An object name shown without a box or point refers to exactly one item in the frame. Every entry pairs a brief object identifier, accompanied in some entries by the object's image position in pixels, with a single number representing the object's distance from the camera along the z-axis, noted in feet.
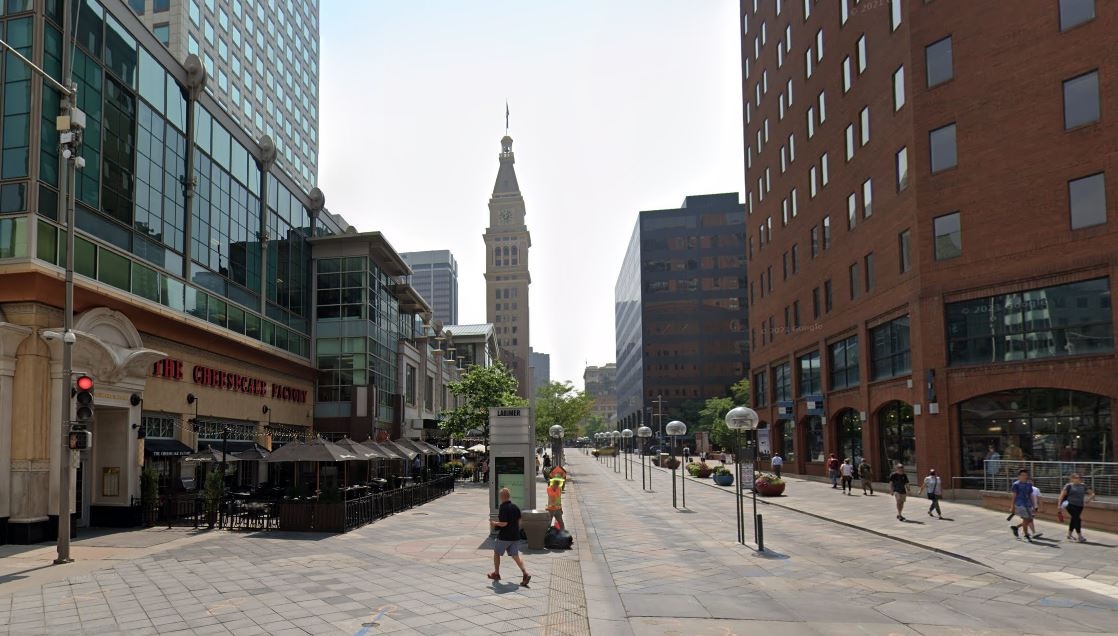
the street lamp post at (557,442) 175.79
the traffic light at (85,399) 54.90
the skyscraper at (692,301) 431.43
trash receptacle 61.21
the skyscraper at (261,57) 188.75
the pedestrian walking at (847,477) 123.44
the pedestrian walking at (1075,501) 64.23
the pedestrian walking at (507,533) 45.80
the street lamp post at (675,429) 118.73
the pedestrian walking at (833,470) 136.26
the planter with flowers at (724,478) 148.88
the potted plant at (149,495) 76.23
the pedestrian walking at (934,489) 83.13
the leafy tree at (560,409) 220.02
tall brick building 92.73
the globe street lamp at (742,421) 70.79
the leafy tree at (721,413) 297.94
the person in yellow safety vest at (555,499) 63.67
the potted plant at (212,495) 74.65
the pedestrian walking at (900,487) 81.71
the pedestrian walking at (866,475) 120.37
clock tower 529.45
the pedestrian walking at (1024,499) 64.80
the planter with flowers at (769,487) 118.01
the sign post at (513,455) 73.92
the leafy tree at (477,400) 158.40
